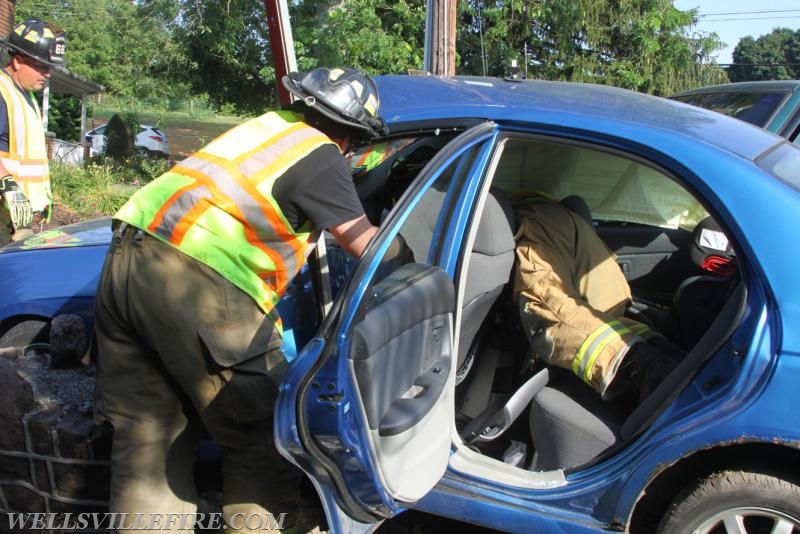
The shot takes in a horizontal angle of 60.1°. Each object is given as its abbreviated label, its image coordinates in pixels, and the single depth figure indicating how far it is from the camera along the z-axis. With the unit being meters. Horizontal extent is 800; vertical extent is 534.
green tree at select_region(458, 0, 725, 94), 12.70
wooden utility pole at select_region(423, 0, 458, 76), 6.06
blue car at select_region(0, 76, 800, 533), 1.81
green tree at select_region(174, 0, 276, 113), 13.62
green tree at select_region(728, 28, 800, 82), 47.53
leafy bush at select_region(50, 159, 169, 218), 10.43
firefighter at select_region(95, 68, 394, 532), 2.08
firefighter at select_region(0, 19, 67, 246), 3.85
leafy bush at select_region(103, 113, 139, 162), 20.70
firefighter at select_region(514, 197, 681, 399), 2.42
